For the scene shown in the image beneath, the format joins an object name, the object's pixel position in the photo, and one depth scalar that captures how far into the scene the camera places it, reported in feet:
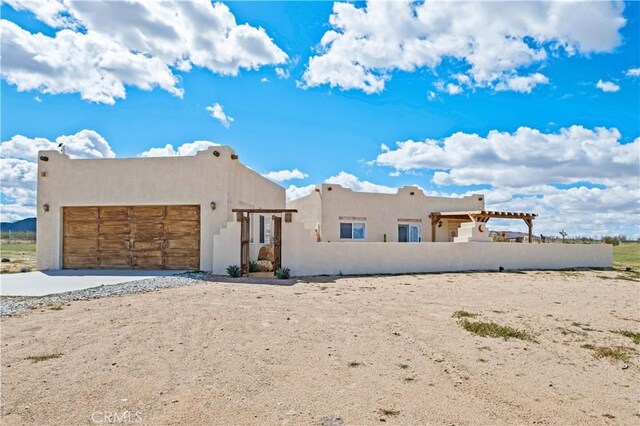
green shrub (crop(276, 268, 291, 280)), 47.85
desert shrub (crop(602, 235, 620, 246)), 131.03
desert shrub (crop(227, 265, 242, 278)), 48.10
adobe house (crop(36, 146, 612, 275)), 51.11
